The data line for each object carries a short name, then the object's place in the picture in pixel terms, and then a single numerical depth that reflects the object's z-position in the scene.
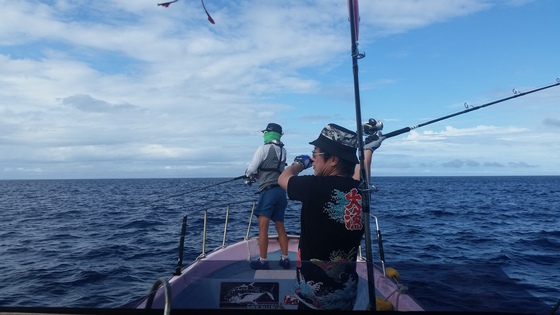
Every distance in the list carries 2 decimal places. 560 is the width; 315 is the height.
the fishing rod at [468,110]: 4.17
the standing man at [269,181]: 5.61
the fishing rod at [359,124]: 2.90
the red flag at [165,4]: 3.13
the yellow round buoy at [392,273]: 2.73
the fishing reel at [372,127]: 3.71
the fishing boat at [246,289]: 2.40
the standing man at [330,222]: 2.70
